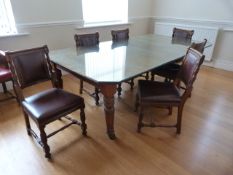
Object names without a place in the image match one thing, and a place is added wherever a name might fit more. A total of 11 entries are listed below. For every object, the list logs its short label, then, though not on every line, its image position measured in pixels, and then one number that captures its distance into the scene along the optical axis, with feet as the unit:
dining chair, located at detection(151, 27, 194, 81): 7.95
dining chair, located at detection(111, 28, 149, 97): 9.14
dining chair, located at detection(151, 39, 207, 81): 7.77
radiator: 12.23
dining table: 5.20
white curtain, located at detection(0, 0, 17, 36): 8.56
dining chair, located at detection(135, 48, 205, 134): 5.69
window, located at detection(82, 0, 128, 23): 11.63
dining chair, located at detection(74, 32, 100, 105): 8.07
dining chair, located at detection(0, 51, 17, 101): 7.38
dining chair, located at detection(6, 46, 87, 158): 5.12
